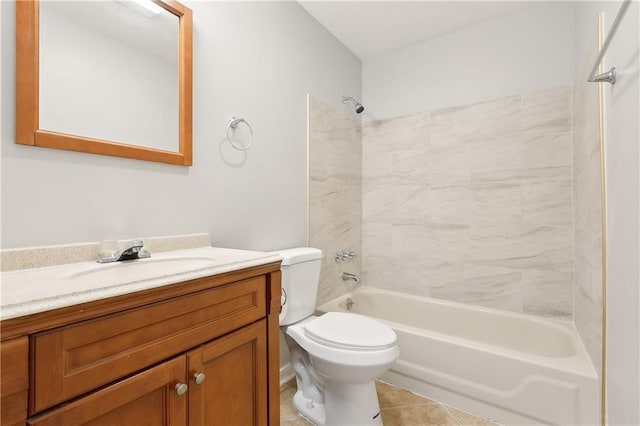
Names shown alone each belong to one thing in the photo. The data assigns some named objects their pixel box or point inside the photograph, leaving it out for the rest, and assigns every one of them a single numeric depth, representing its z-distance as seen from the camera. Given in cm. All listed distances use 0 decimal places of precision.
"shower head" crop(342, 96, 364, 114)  232
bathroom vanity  54
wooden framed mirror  91
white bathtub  134
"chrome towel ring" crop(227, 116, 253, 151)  151
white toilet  128
